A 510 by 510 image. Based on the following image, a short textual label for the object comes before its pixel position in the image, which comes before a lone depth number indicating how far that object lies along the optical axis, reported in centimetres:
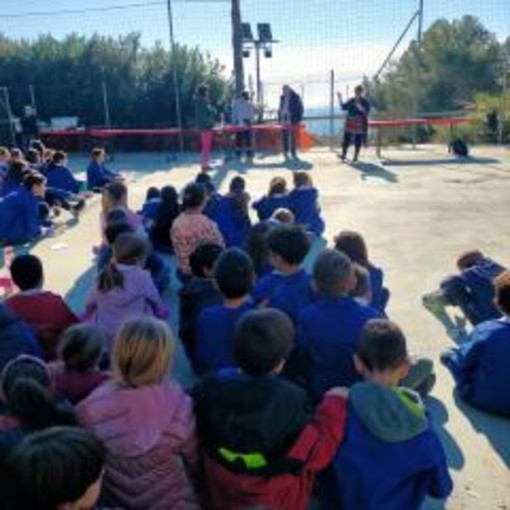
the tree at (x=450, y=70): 3105
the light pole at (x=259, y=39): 1992
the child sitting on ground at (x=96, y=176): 1349
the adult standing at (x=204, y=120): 1698
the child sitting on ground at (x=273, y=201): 932
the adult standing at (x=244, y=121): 1789
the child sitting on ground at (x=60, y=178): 1251
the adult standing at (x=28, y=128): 1958
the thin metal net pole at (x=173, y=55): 1800
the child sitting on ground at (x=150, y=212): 926
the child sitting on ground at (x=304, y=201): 942
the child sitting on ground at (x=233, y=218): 845
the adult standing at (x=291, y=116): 1789
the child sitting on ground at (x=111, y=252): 693
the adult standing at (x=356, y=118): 1644
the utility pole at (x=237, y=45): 1916
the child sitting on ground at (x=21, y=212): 1022
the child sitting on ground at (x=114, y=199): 821
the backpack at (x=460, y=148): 1689
